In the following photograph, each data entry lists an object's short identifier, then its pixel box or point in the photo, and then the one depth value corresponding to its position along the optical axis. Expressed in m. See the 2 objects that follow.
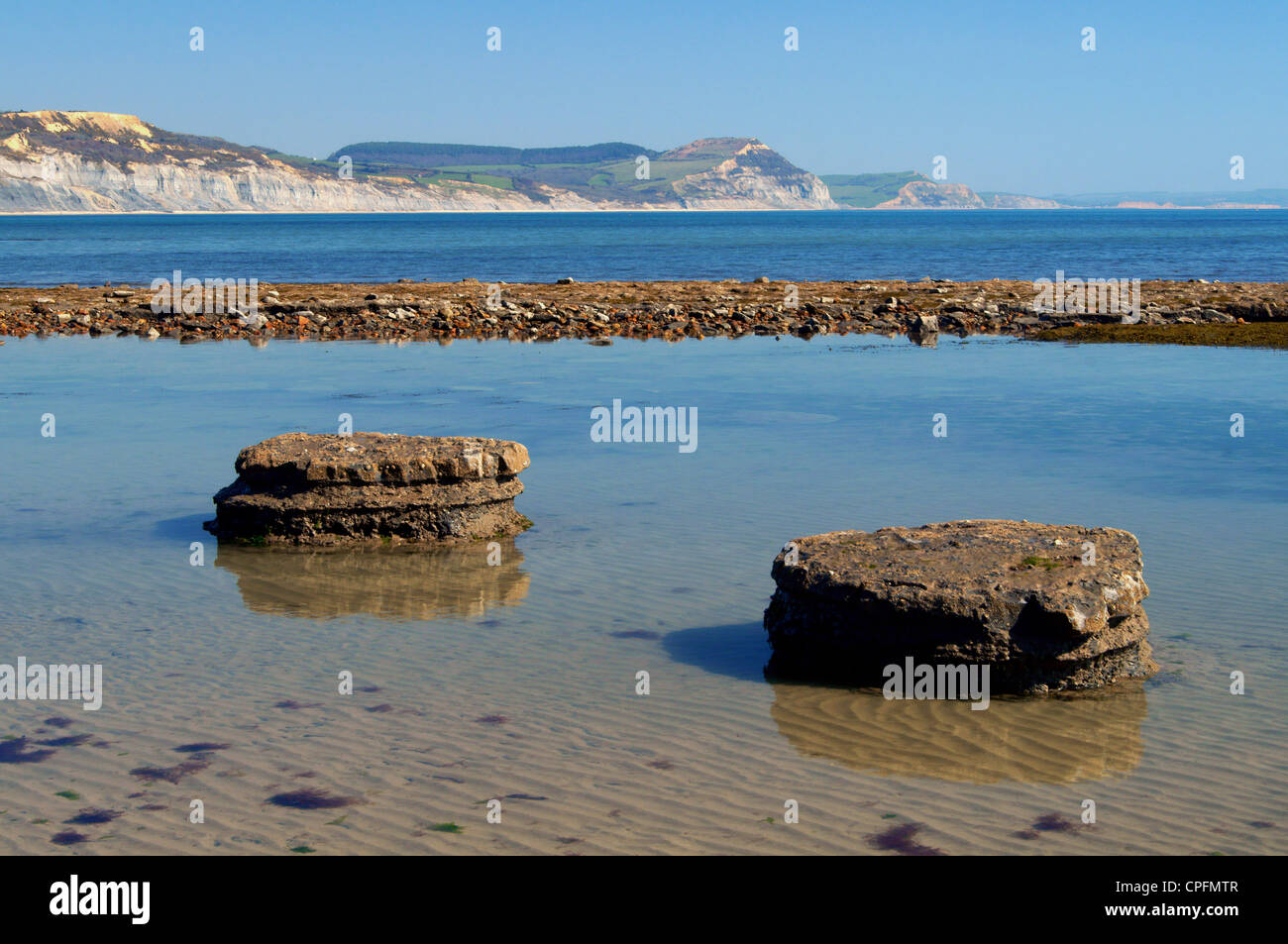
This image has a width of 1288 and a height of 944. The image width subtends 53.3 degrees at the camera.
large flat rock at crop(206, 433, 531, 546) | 10.19
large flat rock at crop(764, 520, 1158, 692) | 6.96
